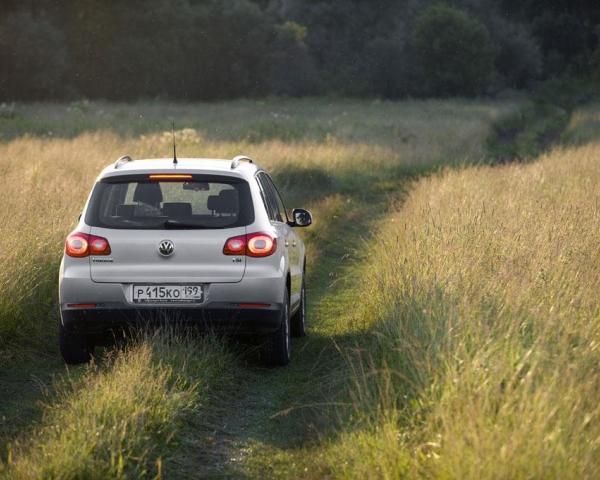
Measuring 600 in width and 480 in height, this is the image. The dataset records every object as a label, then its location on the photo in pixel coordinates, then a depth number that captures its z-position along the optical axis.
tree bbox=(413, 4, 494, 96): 160.12
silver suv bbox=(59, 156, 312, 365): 17.00
